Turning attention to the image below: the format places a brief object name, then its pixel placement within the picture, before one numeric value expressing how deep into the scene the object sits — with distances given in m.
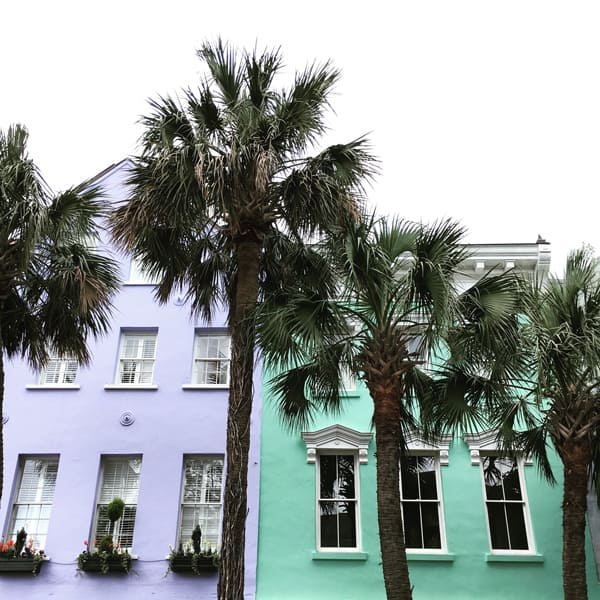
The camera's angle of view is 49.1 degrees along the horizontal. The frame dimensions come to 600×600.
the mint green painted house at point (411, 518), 12.33
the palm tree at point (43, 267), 9.82
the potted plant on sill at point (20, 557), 12.44
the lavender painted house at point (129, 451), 12.55
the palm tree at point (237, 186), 9.73
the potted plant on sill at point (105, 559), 12.42
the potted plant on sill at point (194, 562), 12.37
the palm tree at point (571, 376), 9.02
